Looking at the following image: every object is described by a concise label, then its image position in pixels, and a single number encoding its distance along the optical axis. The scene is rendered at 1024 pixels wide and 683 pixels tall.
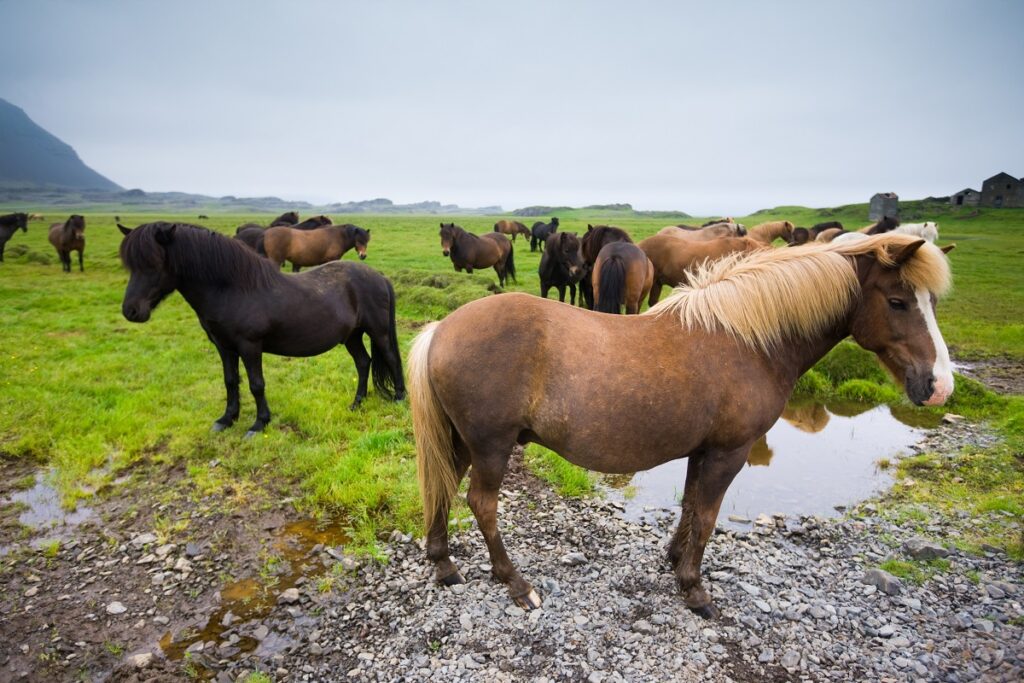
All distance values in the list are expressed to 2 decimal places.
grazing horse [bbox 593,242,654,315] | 8.91
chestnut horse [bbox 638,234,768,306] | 11.31
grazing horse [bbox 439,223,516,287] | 18.05
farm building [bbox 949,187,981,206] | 52.84
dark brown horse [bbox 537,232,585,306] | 12.17
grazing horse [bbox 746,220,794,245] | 14.96
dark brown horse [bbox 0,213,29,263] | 19.14
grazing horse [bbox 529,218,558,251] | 29.83
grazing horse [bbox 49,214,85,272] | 17.28
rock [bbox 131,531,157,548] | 4.01
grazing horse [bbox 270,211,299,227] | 20.41
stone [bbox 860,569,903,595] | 3.50
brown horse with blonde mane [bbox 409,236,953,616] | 2.98
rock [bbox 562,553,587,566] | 3.86
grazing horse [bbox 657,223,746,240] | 13.20
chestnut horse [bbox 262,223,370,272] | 16.12
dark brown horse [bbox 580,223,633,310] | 12.02
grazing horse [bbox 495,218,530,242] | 34.53
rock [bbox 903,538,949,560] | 3.81
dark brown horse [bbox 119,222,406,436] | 5.13
